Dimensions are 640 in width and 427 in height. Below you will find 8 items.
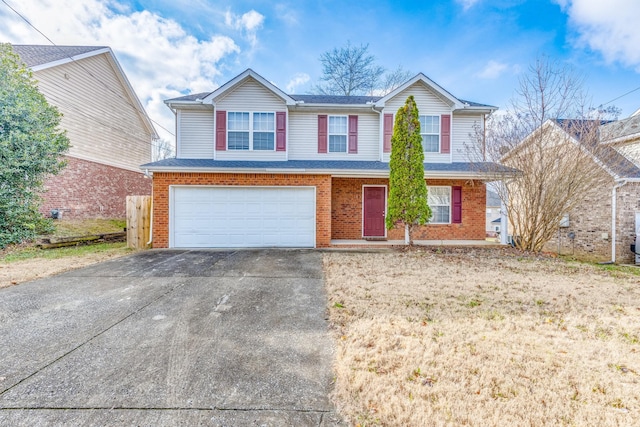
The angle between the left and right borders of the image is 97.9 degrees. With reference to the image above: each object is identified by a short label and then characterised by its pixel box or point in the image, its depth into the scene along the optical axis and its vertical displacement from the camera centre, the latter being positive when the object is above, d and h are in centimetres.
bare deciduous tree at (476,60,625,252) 848 +200
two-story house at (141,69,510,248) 923 +146
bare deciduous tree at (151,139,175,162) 3029 +691
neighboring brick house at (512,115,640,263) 944 +39
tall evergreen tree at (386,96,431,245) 870 +127
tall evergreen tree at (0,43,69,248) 802 +192
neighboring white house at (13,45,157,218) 1111 +414
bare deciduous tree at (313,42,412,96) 1884 +972
